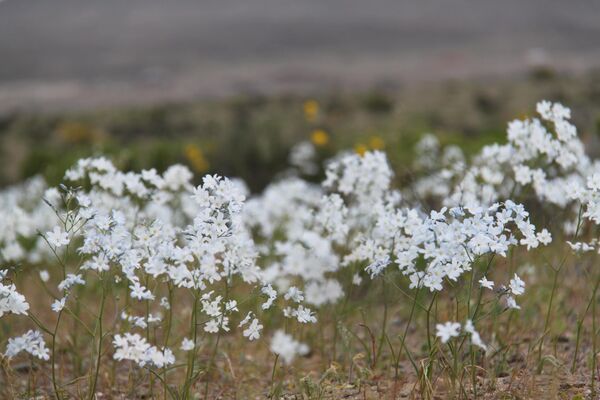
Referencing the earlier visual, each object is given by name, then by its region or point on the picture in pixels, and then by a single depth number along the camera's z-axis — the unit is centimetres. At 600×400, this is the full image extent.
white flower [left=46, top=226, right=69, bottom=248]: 586
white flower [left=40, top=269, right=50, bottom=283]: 752
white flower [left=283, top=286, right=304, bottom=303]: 599
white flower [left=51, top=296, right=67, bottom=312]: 556
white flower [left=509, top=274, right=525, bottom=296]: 555
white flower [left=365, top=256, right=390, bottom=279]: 613
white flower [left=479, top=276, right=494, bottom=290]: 549
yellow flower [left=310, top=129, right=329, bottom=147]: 2527
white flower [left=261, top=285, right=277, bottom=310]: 580
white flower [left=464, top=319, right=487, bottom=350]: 488
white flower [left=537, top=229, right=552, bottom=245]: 598
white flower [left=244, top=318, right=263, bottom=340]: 572
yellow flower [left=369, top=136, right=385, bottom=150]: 2309
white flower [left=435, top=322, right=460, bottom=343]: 501
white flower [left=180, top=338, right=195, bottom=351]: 562
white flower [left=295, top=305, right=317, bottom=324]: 589
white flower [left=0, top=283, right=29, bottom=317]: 548
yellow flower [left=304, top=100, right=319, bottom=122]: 2567
